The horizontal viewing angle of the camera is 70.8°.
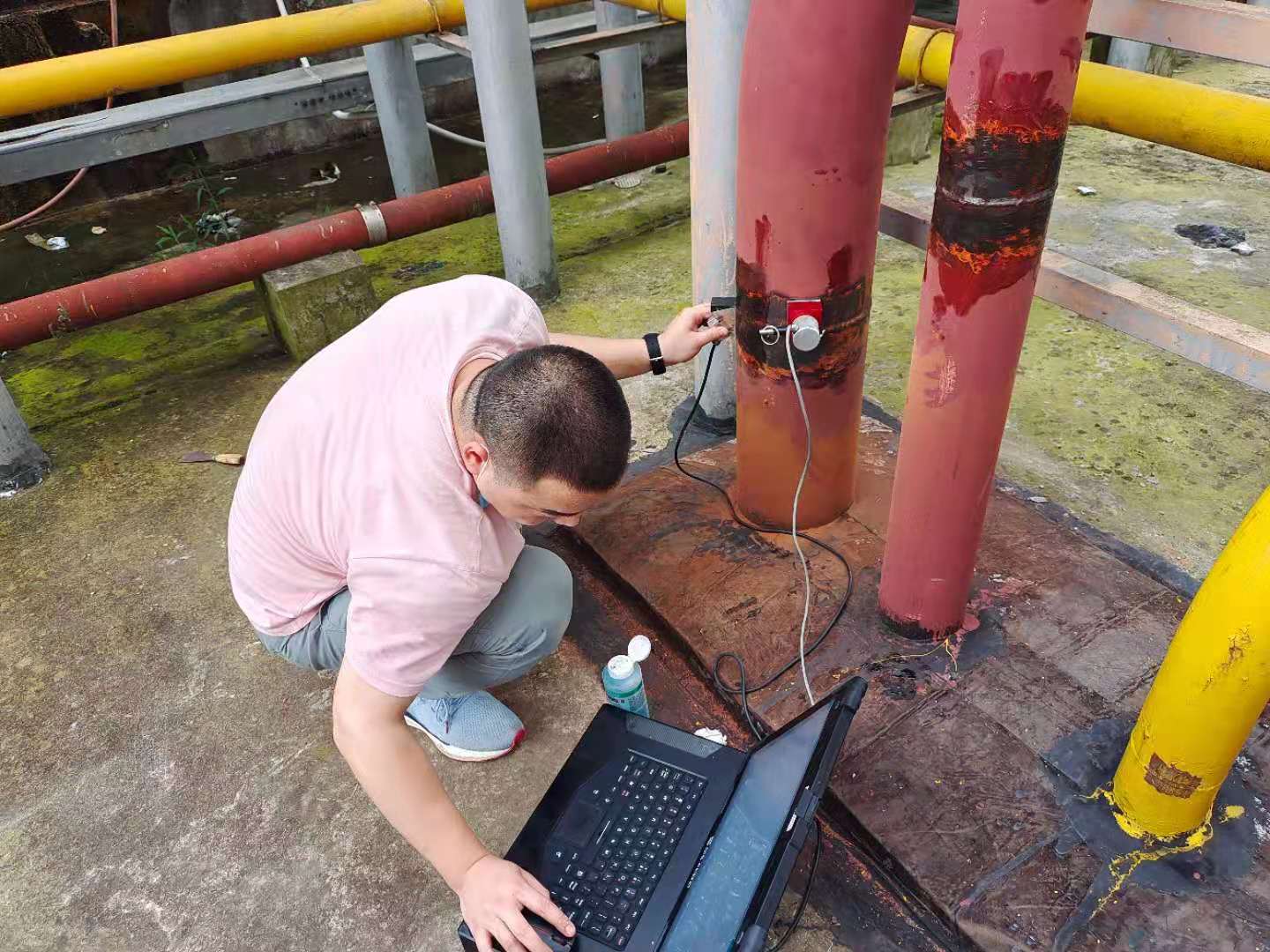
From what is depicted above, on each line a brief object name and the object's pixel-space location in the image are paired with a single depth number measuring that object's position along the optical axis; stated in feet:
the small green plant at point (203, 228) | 13.67
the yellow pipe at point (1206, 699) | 3.62
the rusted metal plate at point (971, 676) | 4.42
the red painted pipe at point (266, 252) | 9.00
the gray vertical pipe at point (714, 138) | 6.48
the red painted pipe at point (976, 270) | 3.71
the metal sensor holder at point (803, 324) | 5.56
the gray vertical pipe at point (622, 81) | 13.94
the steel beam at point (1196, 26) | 4.66
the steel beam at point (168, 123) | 9.75
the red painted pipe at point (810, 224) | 4.71
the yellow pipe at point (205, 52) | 8.62
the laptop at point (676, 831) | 4.22
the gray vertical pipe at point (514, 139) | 9.38
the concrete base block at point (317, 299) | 9.87
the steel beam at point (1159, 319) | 4.84
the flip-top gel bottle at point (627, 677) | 5.44
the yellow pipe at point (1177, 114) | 5.26
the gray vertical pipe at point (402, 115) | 12.05
